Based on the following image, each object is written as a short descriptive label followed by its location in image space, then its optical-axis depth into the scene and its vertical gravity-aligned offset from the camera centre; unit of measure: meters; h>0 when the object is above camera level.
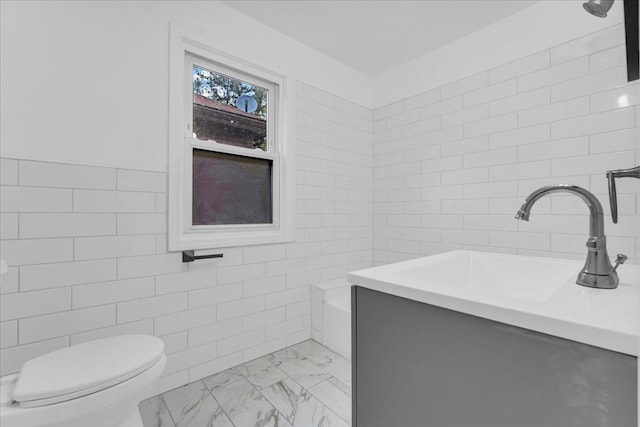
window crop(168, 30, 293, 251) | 1.73 +0.42
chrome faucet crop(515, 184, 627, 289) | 0.76 -0.08
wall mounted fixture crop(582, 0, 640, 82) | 0.84 +0.57
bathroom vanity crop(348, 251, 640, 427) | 0.47 -0.27
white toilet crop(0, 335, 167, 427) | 0.93 -0.57
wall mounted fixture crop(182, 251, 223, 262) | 1.71 -0.23
